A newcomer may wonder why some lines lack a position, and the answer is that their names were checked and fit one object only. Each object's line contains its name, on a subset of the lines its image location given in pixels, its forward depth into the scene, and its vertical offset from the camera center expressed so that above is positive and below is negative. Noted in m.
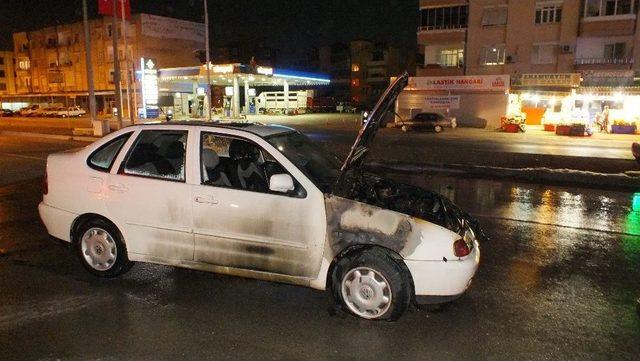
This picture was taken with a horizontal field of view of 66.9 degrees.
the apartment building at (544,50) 34.34 +4.29
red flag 25.38 +4.91
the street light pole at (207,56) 30.37 +3.07
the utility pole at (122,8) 25.82 +4.89
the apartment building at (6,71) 81.00 +4.87
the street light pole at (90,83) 25.22 +0.92
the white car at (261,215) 4.18 -1.06
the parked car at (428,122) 32.47 -1.20
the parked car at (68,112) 55.06 -1.30
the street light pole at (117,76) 23.81 +1.25
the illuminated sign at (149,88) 34.56 +0.94
